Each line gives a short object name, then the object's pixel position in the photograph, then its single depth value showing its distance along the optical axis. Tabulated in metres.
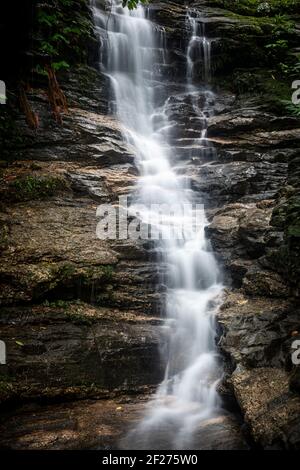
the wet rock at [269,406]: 3.46
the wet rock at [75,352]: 4.83
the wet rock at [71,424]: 3.97
